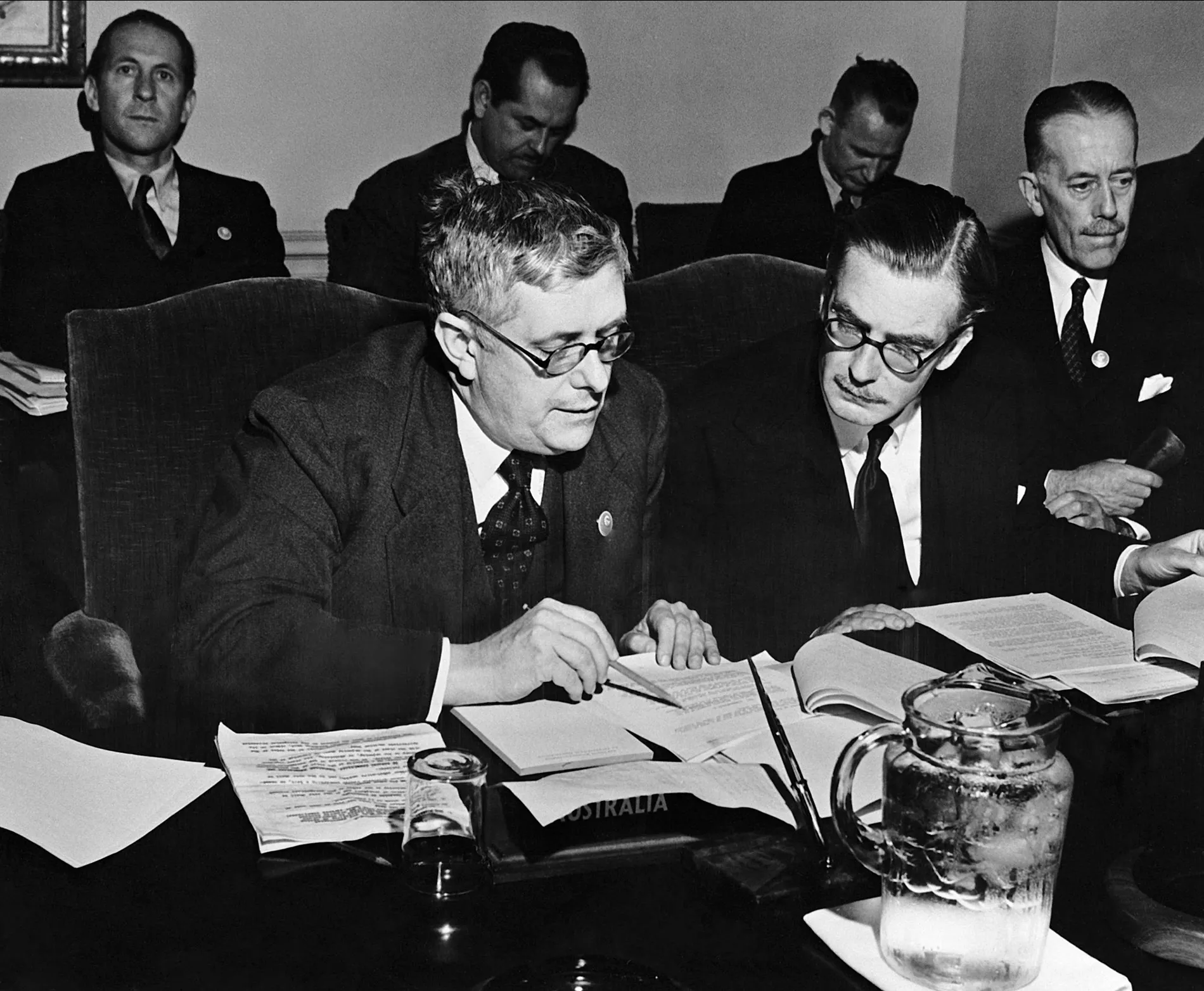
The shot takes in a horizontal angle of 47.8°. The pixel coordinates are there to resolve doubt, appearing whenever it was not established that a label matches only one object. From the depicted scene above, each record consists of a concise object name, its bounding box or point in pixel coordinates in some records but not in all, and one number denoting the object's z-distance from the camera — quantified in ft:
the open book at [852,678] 3.89
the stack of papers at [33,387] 6.22
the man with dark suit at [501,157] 7.61
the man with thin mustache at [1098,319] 6.88
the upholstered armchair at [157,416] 5.26
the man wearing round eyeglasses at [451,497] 4.43
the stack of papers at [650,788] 3.23
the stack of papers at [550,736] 3.58
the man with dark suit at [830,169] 7.88
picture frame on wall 6.26
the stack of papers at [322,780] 3.16
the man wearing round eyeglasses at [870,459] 6.03
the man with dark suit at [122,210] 6.61
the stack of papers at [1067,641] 4.37
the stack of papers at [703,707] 3.79
